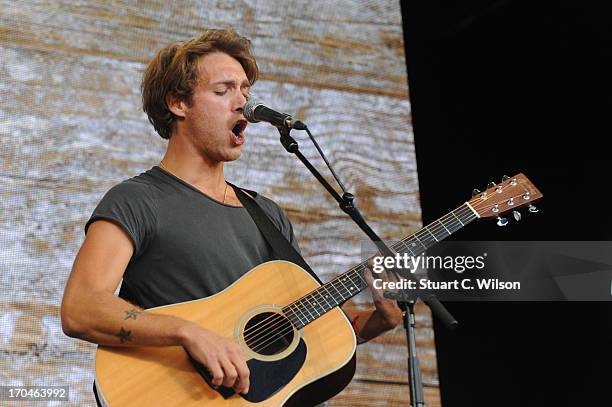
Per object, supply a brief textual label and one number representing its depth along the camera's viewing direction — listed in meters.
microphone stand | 3.87
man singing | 4.23
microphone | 4.46
